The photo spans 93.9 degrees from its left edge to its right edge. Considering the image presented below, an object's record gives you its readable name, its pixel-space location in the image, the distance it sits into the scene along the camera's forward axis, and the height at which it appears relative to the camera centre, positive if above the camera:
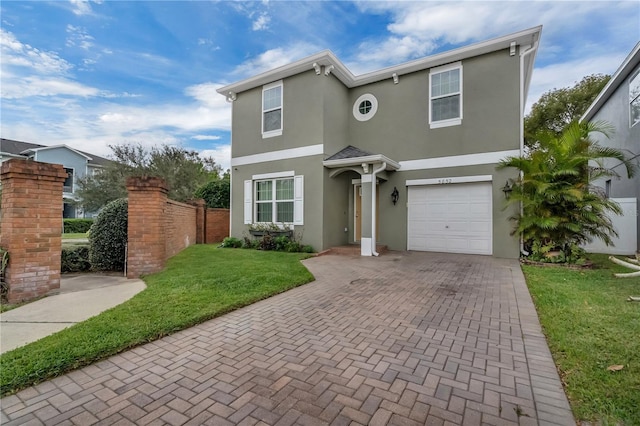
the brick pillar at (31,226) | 4.45 -0.21
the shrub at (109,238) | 6.68 -0.57
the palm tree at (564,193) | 7.39 +0.59
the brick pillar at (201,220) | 12.78 -0.30
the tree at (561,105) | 18.39 +7.21
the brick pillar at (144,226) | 6.19 -0.28
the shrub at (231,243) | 11.42 -1.13
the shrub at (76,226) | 20.12 -0.94
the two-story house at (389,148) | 9.14 +2.32
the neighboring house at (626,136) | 9.52 +2.82
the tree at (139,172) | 18.02 +2.50
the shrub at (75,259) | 6.72 -1.06
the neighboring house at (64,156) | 22.91 +4.49
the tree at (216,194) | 14.94 +0.97
